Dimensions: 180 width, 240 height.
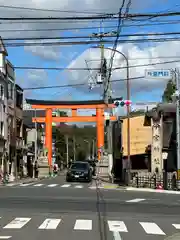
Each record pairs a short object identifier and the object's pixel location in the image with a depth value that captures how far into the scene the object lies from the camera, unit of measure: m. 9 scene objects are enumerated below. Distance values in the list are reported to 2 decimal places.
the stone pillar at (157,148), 38.41
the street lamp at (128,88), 39.03
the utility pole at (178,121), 32.27
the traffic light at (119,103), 43.22
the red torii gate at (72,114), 74.12
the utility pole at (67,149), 127.69
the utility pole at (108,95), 49.41
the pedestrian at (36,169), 71.59
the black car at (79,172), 46.41
